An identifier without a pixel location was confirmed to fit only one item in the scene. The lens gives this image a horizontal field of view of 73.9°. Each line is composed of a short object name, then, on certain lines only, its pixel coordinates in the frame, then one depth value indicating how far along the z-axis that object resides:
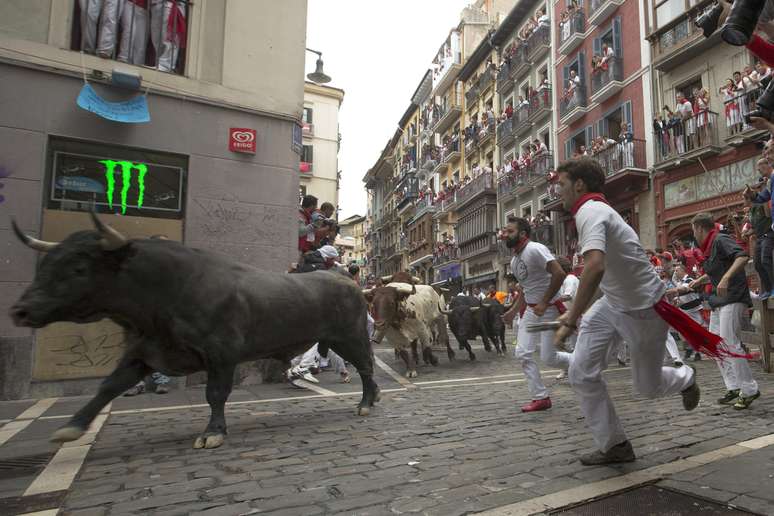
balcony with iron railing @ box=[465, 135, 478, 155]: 37.53
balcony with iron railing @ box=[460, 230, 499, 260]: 33.75
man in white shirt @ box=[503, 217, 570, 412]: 5.61
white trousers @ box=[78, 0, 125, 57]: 8.34
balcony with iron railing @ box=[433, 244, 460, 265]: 40.43
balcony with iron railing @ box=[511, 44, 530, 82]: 31.00
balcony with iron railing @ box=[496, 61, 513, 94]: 33.06
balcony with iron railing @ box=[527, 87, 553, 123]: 28.50
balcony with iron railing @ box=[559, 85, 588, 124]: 25.27
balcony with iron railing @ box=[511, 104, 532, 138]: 30.36
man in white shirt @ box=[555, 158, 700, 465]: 3.40
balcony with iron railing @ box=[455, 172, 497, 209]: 34.47
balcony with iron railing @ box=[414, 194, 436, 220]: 46.88
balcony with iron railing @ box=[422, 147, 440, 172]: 45.76
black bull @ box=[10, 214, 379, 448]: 3.85
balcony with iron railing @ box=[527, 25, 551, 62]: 29.05
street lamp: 14.22
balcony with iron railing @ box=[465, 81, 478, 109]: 38.62
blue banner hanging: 7.90
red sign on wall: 9.08
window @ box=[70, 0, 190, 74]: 8.37
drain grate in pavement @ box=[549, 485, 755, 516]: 2.69
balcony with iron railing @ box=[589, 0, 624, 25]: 23.27
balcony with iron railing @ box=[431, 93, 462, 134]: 42.22
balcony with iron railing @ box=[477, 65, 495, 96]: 35.88
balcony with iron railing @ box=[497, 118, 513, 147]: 32.34
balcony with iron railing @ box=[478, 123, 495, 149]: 34.99
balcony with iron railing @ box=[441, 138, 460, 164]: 41.78
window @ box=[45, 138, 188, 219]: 7.81
